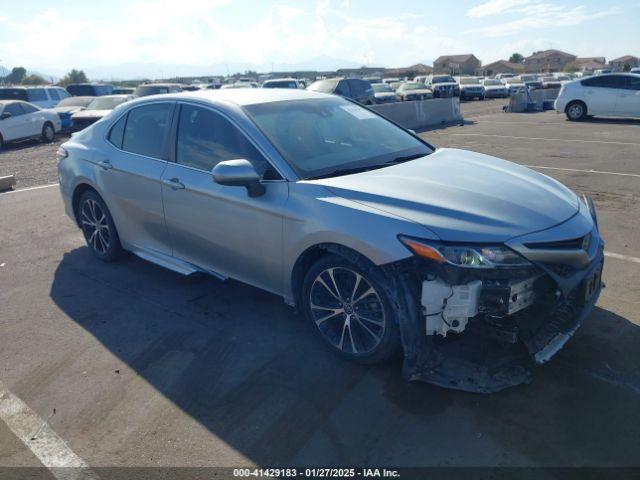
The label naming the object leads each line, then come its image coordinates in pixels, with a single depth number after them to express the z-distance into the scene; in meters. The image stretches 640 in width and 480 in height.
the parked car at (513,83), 34.97
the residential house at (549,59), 113.56
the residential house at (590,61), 91.72
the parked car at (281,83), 23.34
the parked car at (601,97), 16.72
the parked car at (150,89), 20.28
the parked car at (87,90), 26.41
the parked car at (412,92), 28.70
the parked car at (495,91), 34.47
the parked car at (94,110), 17.80
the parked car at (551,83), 35.44
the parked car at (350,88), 20.82
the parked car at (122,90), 29.16
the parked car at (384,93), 25.69
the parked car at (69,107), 18.98
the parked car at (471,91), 33.12
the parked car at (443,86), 31.44
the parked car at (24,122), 16.30
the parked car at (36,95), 21.31
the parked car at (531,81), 36.44
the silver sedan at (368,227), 3.03
